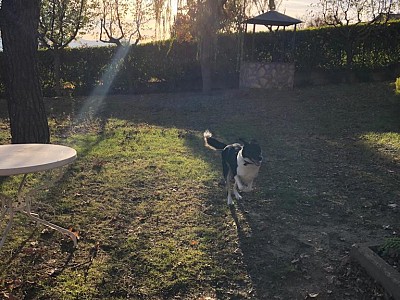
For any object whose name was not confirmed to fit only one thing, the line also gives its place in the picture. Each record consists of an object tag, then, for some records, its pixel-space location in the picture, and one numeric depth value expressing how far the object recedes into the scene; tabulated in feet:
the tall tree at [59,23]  42.93
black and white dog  13.47
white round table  8.99
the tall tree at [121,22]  46.91
